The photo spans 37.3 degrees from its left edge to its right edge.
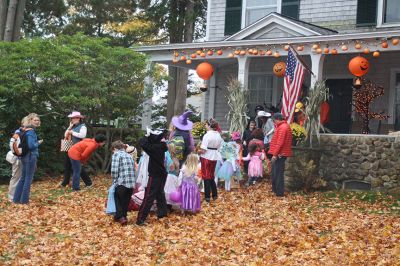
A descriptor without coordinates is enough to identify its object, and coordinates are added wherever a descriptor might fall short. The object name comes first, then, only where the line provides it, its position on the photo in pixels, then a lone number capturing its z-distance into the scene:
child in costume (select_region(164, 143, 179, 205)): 9.95
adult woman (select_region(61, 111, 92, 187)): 13.45
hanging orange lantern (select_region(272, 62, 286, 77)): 17.45
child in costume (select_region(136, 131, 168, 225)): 9.30
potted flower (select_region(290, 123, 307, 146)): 13.87
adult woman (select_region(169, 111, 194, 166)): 11.06
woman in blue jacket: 10.88
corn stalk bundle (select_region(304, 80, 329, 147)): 14.04
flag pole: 14.65
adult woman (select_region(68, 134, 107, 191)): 12.62
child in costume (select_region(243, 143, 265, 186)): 13.88
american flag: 14.51
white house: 16.08
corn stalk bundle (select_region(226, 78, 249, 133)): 16.17
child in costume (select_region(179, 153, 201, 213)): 10.02
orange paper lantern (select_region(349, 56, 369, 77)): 15.62
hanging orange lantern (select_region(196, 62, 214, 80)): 18.39
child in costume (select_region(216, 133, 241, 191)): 13.15
